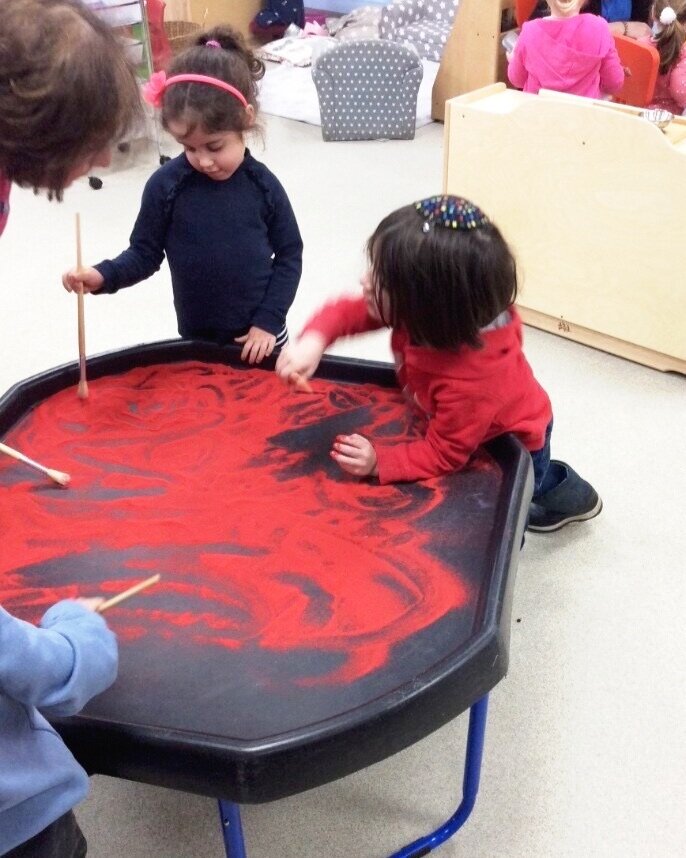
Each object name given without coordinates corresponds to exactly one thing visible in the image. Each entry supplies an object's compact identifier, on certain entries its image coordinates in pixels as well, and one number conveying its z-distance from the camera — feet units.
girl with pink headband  4.32
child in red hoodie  3.48
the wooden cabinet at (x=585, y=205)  6.15
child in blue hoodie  2.27
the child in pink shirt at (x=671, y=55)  8.86
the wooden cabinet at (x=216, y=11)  13.74
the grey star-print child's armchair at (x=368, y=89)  10.73
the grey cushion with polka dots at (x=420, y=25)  13.24
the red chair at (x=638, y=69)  8.64
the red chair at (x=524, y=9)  9.83
